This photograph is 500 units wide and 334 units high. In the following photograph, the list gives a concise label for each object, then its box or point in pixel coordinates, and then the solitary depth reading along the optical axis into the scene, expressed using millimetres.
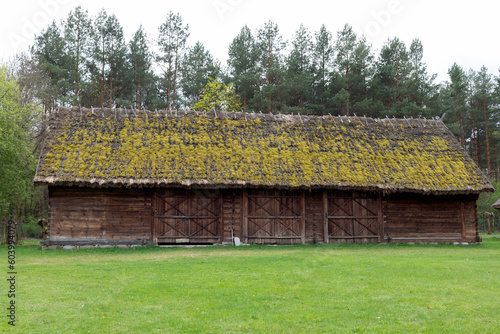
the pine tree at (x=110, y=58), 35375
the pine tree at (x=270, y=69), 34719
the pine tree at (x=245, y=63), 36219
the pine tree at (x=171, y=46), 37219
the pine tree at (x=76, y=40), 34156
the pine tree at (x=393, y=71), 36125
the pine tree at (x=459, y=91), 42000
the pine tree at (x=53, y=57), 32844
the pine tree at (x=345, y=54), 35719
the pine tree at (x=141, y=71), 36594
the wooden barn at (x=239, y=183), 17750
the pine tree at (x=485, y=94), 41875
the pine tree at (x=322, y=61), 37031
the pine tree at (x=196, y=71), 39188
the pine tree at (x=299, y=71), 34625
